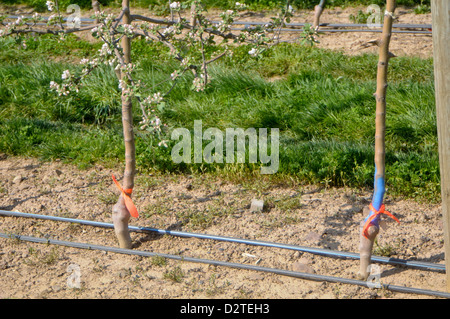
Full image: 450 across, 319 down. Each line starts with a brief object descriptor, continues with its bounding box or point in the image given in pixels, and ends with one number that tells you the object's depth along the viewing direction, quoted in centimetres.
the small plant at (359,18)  810
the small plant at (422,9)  824
